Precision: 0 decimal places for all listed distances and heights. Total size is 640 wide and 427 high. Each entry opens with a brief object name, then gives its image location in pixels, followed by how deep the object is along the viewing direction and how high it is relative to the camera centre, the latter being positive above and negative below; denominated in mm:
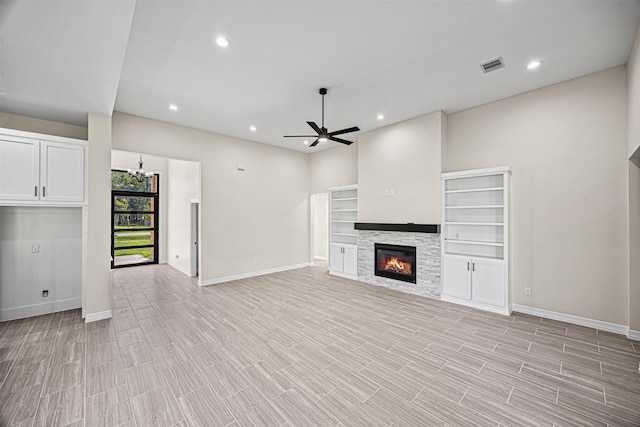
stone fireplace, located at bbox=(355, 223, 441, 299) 4773 -847
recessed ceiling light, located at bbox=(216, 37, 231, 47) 2723 +1890
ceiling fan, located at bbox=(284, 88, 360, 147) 3876 +1320
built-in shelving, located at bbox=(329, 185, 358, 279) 6340 -463
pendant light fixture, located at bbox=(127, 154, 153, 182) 7277 +1253
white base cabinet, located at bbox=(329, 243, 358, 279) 6234 -1175
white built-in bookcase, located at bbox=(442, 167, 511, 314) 4074 -433
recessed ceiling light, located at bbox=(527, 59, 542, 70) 3240 +1965
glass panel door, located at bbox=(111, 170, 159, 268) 7750 -175
